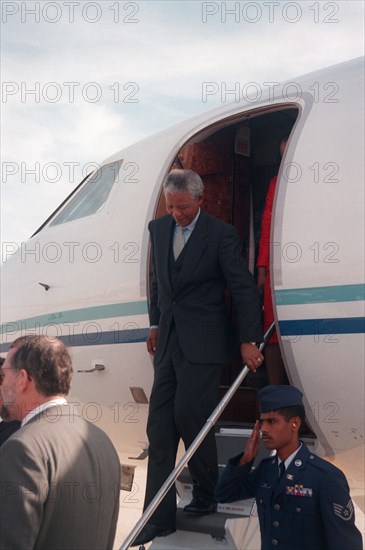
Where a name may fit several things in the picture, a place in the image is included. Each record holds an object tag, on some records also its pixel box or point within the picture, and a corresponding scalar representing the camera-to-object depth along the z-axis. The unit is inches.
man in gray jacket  103.1
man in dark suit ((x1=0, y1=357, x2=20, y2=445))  161.9
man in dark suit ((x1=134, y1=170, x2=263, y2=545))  185.0
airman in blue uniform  153.3
